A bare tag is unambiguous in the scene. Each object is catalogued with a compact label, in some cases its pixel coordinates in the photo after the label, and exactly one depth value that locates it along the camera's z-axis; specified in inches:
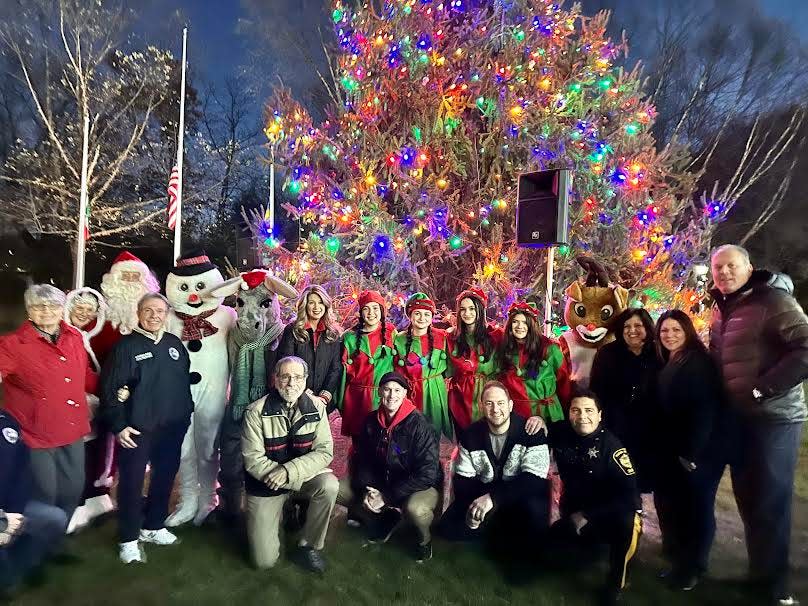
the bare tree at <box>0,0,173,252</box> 538.3
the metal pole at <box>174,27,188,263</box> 386.3
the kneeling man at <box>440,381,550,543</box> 141.1
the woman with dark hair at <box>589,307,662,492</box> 143.9
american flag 399.9
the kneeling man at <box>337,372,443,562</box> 145.4
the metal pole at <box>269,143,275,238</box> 299.3
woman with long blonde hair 161.6
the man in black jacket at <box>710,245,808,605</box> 121.9
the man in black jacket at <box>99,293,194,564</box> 137.7
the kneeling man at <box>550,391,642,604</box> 126.0
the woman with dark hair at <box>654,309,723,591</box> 131.0
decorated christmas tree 266.5
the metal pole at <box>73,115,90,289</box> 329.7
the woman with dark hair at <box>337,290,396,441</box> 169.2
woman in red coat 128.0
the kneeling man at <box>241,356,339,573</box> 137.8
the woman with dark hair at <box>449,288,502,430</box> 167.0
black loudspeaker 210.8
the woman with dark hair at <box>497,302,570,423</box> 161.6
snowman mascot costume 157.9
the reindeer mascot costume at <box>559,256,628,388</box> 169.2
